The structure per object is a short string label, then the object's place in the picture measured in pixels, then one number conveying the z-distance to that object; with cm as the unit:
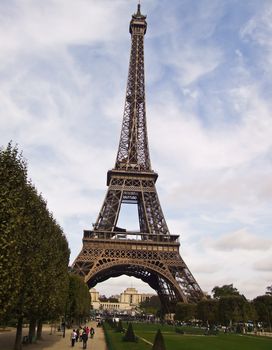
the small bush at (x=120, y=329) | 5388
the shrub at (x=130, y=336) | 3884
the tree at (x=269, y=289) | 11762
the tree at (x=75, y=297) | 5400
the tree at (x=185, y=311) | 7538
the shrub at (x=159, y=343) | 2184
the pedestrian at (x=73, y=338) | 3509
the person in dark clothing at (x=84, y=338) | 3318
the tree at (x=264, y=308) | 8211
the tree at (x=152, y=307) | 17338
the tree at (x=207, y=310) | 7512
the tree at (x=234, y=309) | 7500
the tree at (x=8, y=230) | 1975
